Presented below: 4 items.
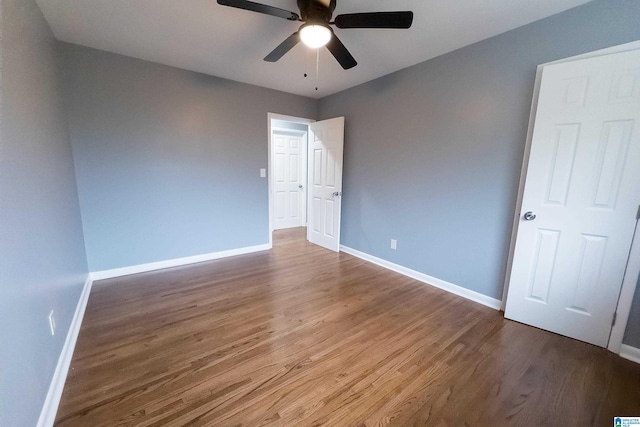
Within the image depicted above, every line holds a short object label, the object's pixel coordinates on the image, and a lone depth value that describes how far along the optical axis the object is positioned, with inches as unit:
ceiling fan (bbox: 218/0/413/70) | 60.0
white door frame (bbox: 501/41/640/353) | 65.6
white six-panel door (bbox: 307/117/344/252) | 149.6
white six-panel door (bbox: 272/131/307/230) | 209.5
